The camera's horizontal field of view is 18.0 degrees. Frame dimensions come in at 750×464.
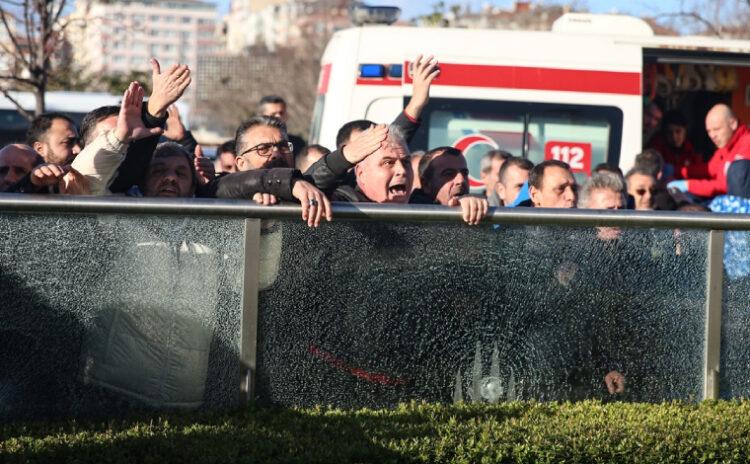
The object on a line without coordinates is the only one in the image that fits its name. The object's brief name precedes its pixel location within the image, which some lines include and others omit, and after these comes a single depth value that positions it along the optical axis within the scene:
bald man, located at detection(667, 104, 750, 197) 18.86
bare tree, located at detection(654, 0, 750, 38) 41.84
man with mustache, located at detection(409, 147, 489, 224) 13.48
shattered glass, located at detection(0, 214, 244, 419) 9.50
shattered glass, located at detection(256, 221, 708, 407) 10.02
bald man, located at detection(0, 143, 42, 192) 11.30
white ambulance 20.09
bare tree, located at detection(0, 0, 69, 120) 26.53
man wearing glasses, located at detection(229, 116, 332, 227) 11.73
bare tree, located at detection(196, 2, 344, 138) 86.69
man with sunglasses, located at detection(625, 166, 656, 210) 16.19
